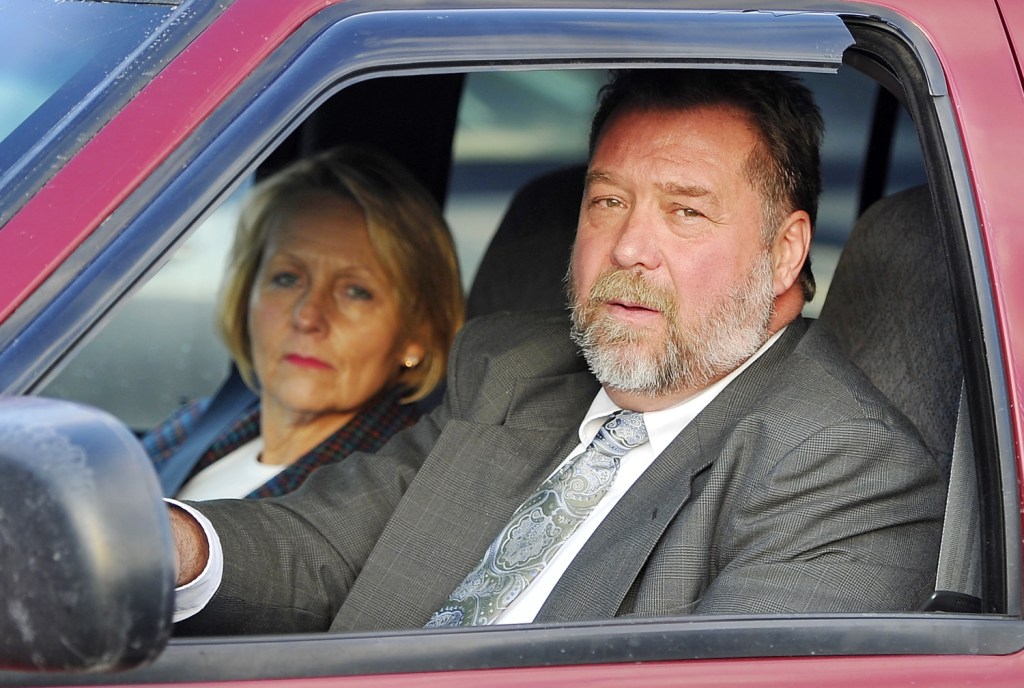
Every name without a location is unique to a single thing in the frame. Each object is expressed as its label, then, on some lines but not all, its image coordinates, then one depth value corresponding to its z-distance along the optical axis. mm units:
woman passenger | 6051
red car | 2047
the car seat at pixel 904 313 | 4164
